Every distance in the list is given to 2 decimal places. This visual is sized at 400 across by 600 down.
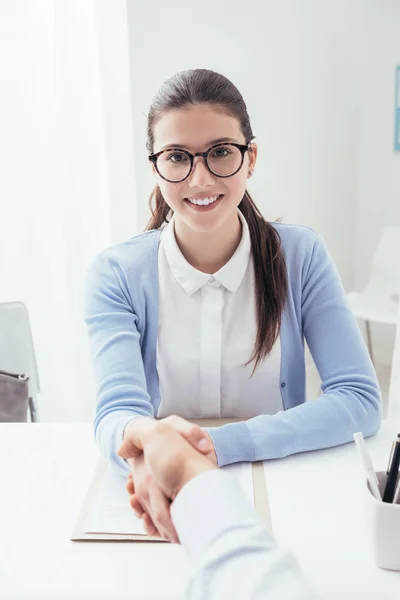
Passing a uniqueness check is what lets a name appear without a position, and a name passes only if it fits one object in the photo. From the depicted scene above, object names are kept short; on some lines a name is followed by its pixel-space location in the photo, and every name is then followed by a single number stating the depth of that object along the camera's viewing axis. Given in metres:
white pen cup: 0.75
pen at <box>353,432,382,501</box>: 0.79
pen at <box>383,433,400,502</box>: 0.80
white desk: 0.74
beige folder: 0.82
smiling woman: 1.21
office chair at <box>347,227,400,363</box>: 3.14
